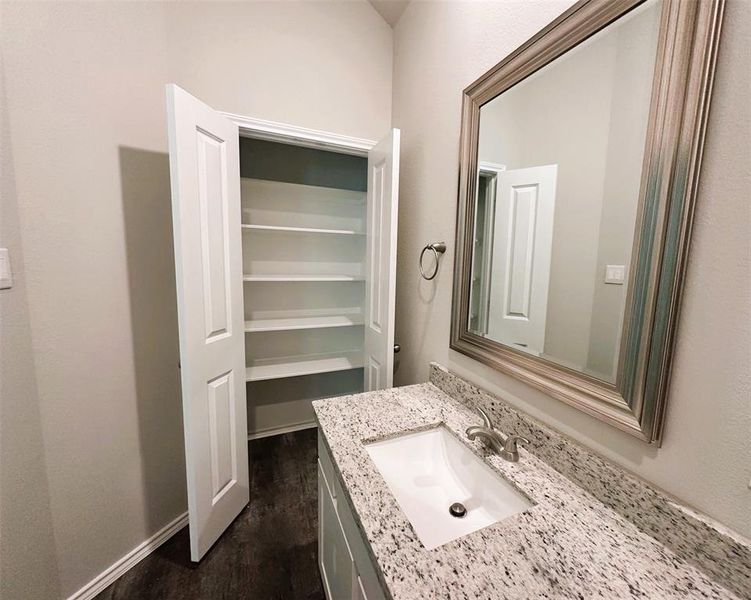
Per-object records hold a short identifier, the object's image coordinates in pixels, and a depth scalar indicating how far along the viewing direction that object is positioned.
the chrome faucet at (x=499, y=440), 0.84
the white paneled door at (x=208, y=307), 1.15
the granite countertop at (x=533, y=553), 0.51
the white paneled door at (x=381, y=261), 1.43
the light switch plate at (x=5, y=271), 0.90
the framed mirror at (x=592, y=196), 0.59
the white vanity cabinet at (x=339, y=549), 0.70
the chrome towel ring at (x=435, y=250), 1.33
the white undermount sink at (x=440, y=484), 0.81
